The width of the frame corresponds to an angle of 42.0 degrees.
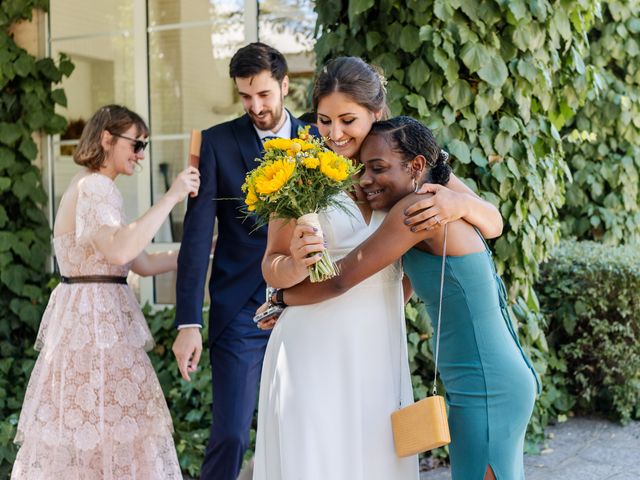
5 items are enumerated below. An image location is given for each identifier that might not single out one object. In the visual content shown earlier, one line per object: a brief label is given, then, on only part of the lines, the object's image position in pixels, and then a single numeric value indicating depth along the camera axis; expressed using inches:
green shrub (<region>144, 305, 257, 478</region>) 191.6
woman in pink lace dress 144.5
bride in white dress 94.2
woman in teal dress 91.0
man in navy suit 133.8
